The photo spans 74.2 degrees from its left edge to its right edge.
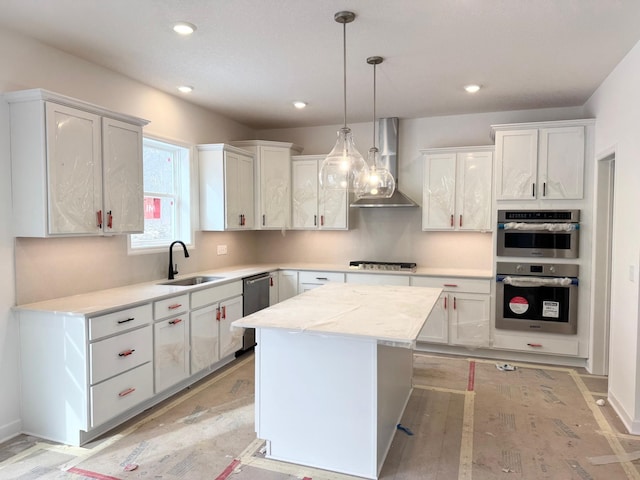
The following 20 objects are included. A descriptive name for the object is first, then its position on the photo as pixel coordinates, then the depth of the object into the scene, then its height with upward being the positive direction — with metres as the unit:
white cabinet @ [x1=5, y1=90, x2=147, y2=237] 2.73 +0.40
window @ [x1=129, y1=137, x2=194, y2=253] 4.11 +0.29
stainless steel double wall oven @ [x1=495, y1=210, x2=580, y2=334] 4.17 -0.46
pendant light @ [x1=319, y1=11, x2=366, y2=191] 2.67 +0.40
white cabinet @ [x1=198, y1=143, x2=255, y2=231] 4.60 +0.43
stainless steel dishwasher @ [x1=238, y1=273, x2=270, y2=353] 4.51 -0.80
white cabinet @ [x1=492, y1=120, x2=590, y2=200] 4.13 +0.66
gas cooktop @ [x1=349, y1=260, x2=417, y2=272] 4.90 -0.48
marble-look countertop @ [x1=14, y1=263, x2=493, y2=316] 2.79 -0.54
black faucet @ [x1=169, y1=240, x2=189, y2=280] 4.12 -0.33
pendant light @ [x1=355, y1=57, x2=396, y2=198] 2.91 +0.31
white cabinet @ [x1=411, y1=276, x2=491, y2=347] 4.51 -0.94
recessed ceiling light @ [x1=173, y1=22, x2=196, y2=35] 2.69 +1.28
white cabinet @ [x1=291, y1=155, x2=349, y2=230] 5.33 +0.31
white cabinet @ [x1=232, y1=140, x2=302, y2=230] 5.20 +0.55
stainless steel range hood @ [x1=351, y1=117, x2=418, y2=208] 5.18 +1.00
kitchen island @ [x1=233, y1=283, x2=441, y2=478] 2.37 -0.93
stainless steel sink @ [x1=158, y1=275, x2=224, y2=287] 4.17 -0.55
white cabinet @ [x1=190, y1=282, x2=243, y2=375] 3.72 -0.93
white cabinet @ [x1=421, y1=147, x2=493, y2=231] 4.66 +0.42
